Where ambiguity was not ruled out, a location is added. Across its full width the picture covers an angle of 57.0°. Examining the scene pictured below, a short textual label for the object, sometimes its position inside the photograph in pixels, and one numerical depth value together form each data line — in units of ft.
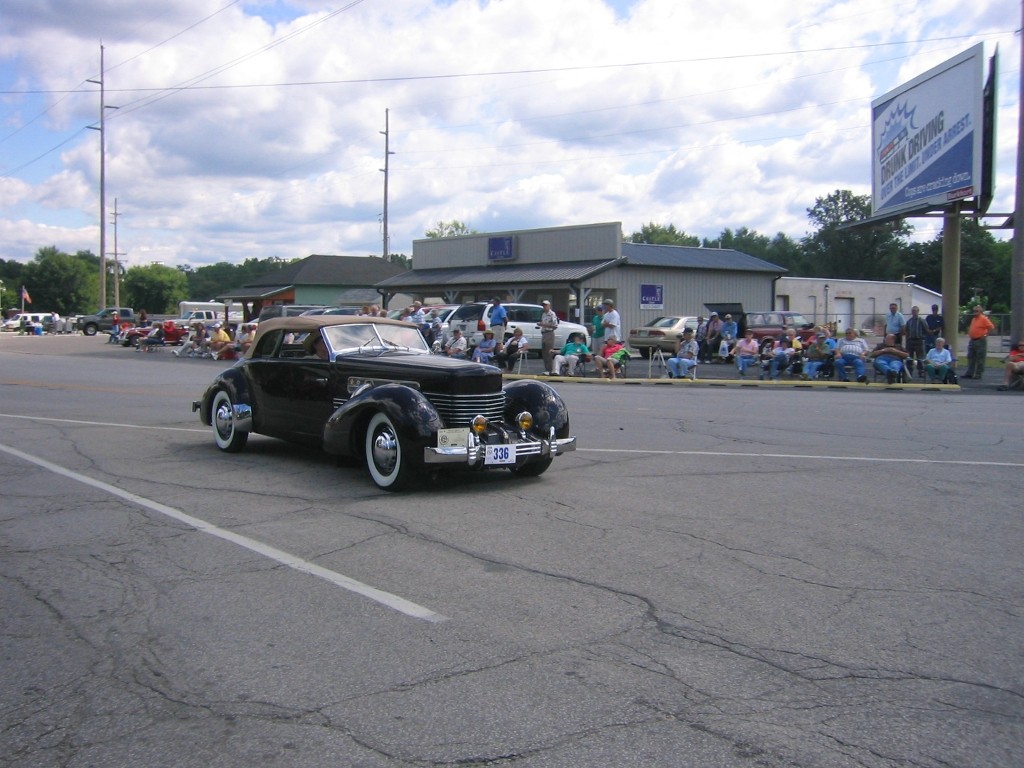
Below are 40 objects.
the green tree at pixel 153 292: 416.67
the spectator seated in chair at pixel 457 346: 84.38
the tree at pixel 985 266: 277.44
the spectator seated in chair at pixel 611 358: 78.59
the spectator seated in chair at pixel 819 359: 78.64
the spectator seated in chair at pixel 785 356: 79.61
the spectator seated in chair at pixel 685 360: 79.25
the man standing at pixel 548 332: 85.82
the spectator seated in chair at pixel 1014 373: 69.00
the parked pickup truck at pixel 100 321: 215.92
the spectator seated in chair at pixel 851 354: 76.48
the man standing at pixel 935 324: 83.10
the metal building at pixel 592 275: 138.10
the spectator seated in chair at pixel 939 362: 71.77
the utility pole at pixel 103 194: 201.31
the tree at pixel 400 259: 419.70
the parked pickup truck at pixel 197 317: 159.08
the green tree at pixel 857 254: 308.60
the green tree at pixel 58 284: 375.04
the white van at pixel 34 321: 239.50
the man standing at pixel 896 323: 80.69
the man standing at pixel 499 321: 92.12
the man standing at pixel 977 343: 77.41
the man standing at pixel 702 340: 102.01
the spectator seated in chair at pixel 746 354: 83.66
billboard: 83.82
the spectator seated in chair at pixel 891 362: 74.18
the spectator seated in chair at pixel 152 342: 142.37
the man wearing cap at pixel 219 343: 111.65
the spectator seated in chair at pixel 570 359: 83.30
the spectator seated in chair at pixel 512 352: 85.76
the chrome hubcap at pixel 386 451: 28.55
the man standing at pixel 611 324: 80.61
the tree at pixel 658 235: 385.91
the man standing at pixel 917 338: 81.10
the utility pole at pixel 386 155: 191.11
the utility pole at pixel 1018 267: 75.05
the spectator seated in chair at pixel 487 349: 82.07
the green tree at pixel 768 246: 367.86
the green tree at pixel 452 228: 380.15
